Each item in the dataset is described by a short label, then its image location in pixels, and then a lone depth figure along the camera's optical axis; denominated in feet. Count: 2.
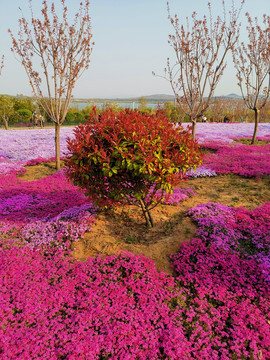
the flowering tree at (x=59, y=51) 34.24
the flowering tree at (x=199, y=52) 36.14
